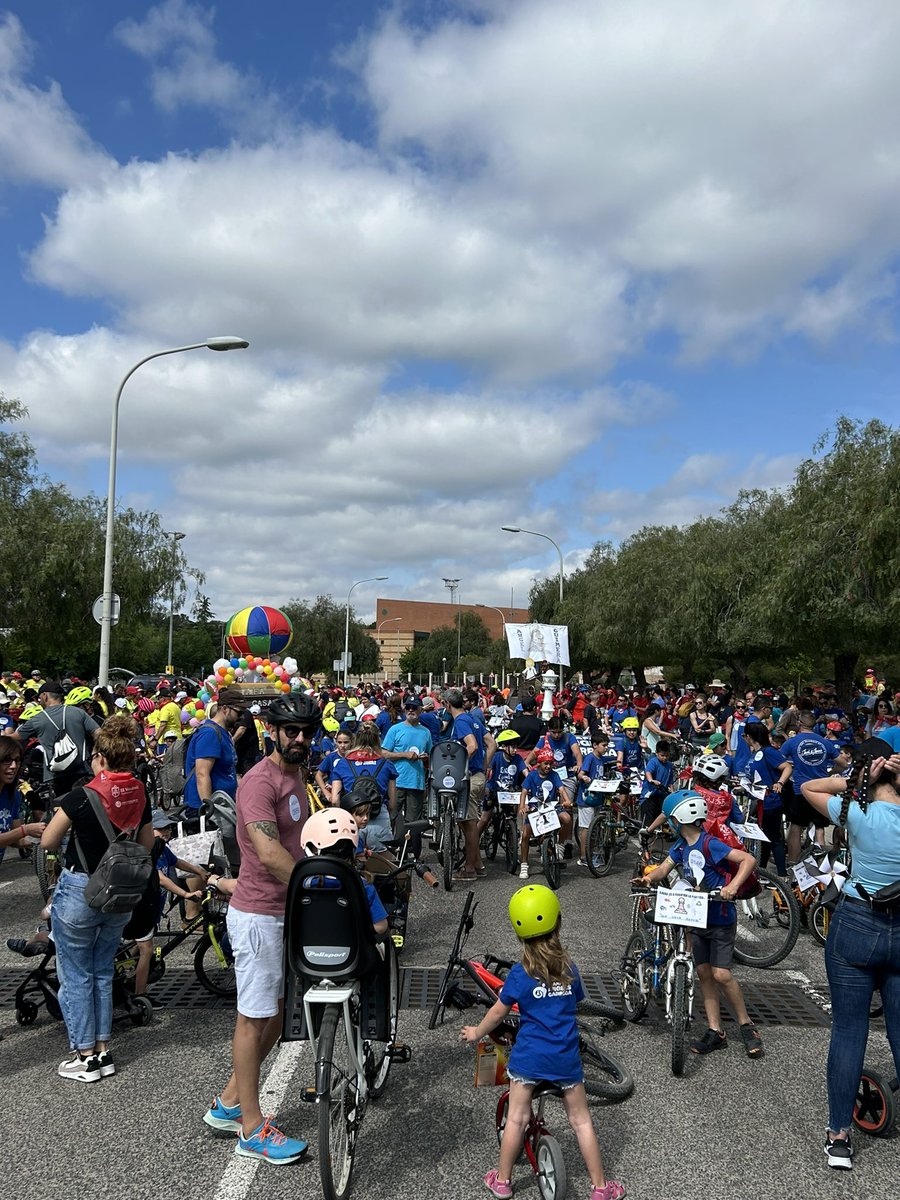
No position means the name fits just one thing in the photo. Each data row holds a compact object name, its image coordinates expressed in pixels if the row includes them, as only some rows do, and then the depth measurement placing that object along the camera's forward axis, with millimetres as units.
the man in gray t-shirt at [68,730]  8148
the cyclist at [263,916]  3836
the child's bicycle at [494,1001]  4422
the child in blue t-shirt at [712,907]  5250
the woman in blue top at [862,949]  3961
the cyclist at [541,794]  9812
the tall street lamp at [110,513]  16016
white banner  25328
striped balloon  23750
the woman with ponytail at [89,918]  4723
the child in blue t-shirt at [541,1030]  3525
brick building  143375
